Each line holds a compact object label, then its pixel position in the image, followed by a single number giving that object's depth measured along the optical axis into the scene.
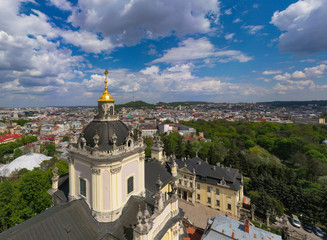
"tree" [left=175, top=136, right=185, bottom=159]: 56.25
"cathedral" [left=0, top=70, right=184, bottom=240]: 11.73
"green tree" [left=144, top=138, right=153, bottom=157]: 59.76
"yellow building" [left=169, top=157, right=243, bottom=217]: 30.11
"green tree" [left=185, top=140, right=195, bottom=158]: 56.59
